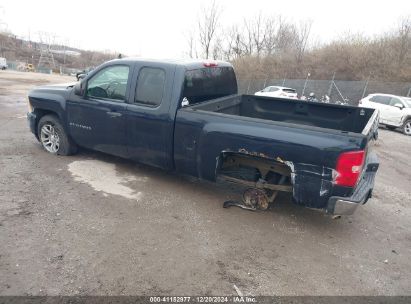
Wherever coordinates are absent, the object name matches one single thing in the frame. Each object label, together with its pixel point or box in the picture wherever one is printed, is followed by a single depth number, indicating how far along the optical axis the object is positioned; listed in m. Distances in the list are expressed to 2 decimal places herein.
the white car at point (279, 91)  19.90
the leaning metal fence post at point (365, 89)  23.39
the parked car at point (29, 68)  60.32
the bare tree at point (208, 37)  44.94
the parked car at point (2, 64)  49.04
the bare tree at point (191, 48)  47.28
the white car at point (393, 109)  13.86
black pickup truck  3.64
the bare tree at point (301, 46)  35.75
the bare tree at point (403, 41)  26.69
